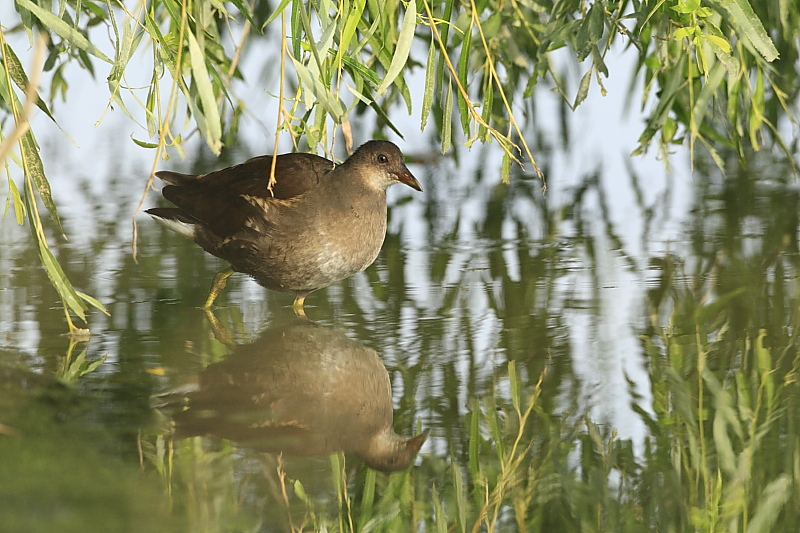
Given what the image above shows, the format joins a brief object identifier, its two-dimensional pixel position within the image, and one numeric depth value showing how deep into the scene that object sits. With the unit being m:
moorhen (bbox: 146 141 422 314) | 9.84
